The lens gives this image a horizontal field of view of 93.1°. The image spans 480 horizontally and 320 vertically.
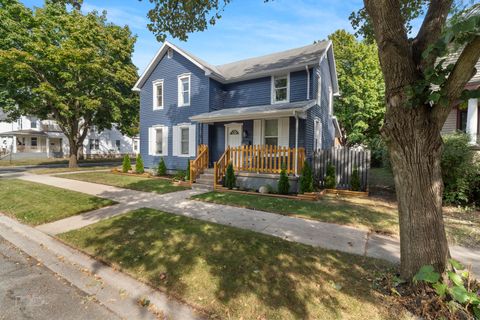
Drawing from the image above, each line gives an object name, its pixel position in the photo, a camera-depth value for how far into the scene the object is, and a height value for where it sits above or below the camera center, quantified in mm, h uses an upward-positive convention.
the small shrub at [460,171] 6852 -548
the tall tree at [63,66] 14414 +5523
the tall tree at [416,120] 2439 +368
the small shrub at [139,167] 14031 -1069
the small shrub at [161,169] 13203 -1108
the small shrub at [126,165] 14492 -987
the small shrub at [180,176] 11850 -1374
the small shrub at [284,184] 8391 -1204
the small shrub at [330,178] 9281 -1075
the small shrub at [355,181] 8906 -1143
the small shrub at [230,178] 9312 -1122
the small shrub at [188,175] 11273 -1228
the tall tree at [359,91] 19359 +5352
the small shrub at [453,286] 2188 -1376
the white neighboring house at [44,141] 30391 +1143
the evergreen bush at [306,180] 8156 -1028
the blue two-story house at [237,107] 10227 +2468
